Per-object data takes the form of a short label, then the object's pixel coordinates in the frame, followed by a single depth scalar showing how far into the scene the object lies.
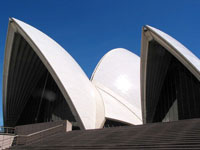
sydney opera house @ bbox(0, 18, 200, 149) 17.14
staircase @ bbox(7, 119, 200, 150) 7.37
